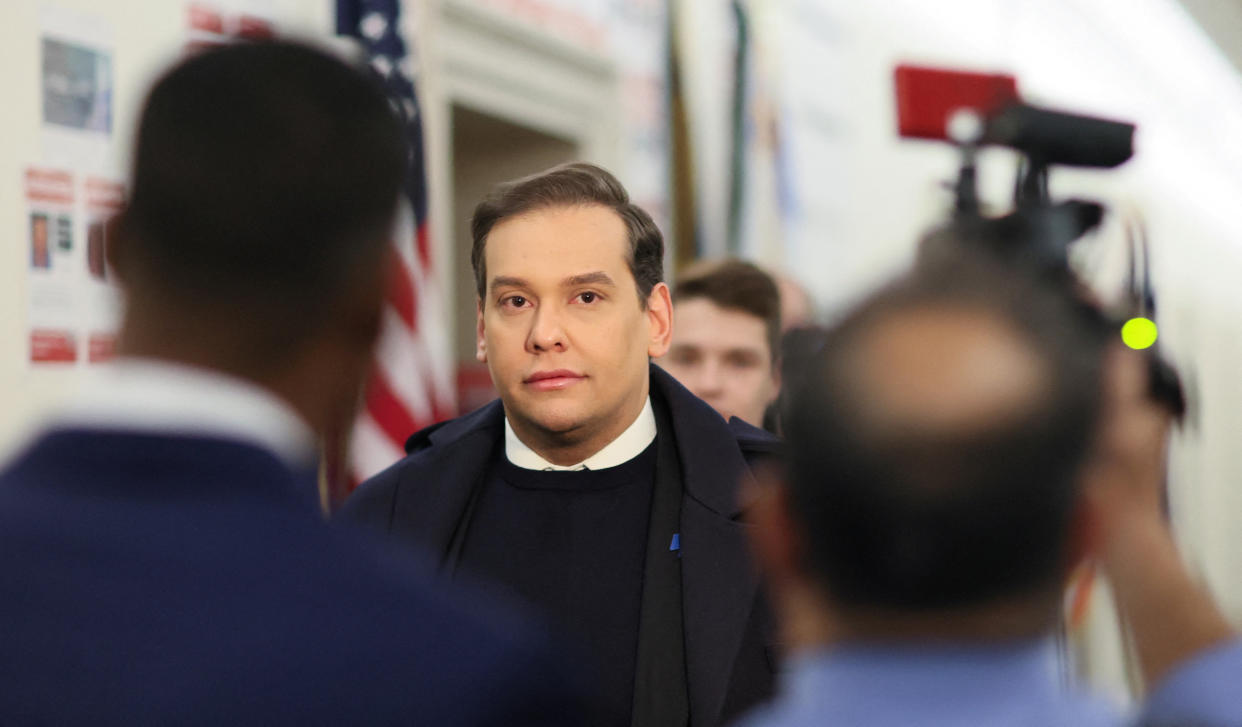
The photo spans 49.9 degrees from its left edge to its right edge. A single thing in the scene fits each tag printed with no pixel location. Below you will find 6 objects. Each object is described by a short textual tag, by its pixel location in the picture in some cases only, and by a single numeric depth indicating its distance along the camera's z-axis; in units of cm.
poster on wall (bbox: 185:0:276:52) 352
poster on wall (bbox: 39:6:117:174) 304
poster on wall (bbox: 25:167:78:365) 297
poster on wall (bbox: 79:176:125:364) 307
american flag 370
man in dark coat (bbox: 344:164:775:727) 201
